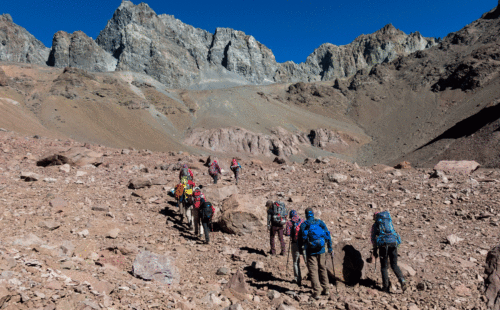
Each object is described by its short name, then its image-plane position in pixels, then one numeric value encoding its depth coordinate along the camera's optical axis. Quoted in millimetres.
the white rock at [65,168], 12695
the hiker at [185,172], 11547
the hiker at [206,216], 8459
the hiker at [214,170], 14516
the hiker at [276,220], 7676
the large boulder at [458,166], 15188
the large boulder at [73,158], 13695
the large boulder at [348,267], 6125
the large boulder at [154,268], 5651
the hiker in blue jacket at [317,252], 5727
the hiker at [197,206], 8841
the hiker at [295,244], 6352
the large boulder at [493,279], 5109
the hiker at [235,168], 15247
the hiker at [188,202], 9758
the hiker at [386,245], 5820
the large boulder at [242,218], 9344
